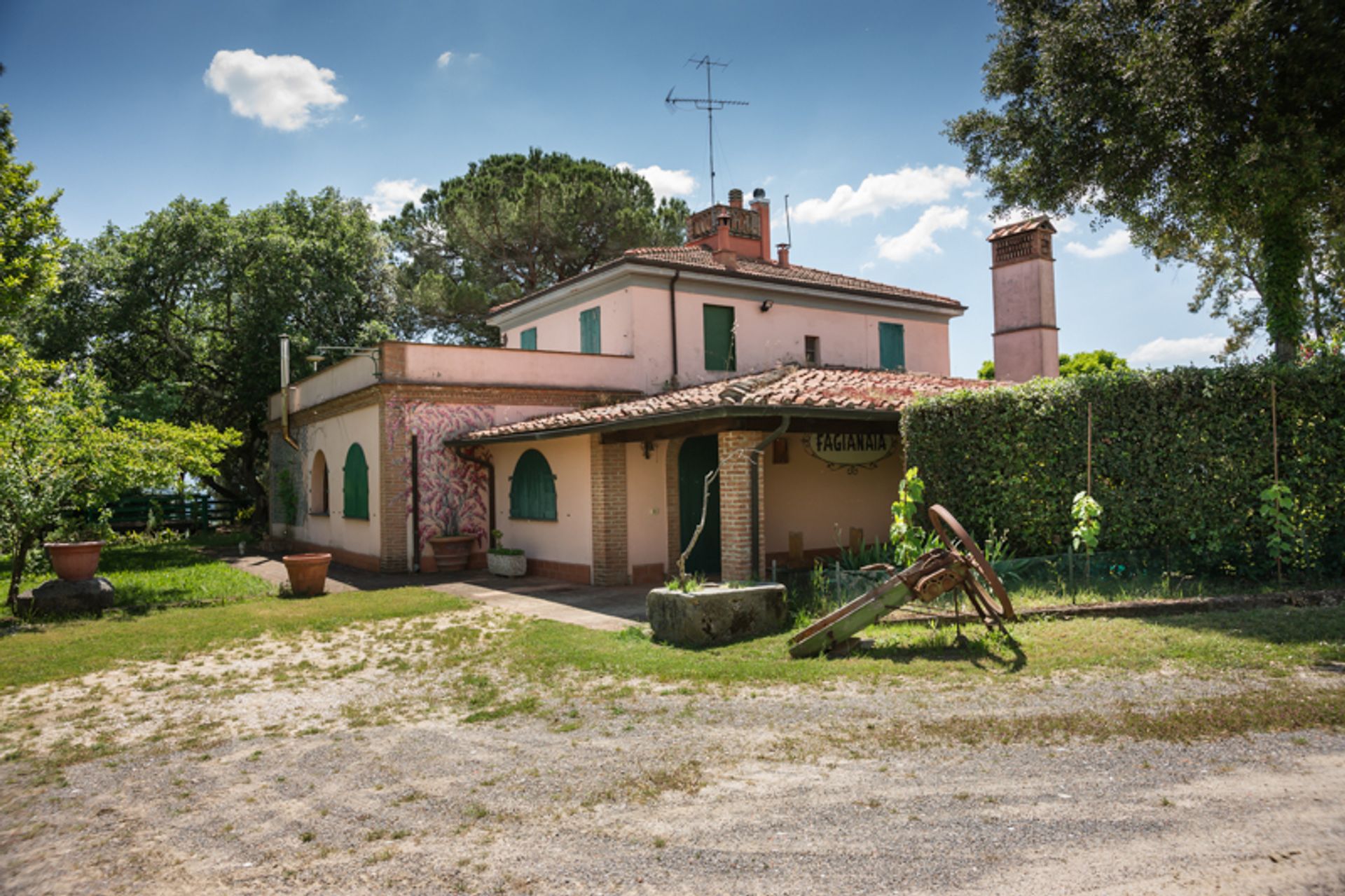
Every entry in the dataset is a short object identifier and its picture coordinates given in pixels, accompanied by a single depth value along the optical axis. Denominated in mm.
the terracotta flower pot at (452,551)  14992
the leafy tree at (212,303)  23703
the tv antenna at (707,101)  19641
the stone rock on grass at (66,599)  10688
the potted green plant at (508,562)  14391
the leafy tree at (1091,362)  26188
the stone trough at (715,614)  7883
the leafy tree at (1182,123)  8797
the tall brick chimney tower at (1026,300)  17531
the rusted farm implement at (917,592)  6812
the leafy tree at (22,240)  12031
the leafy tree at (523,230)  26266
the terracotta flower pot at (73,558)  10961
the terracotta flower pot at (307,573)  12453
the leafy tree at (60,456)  10750
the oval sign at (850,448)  14062
